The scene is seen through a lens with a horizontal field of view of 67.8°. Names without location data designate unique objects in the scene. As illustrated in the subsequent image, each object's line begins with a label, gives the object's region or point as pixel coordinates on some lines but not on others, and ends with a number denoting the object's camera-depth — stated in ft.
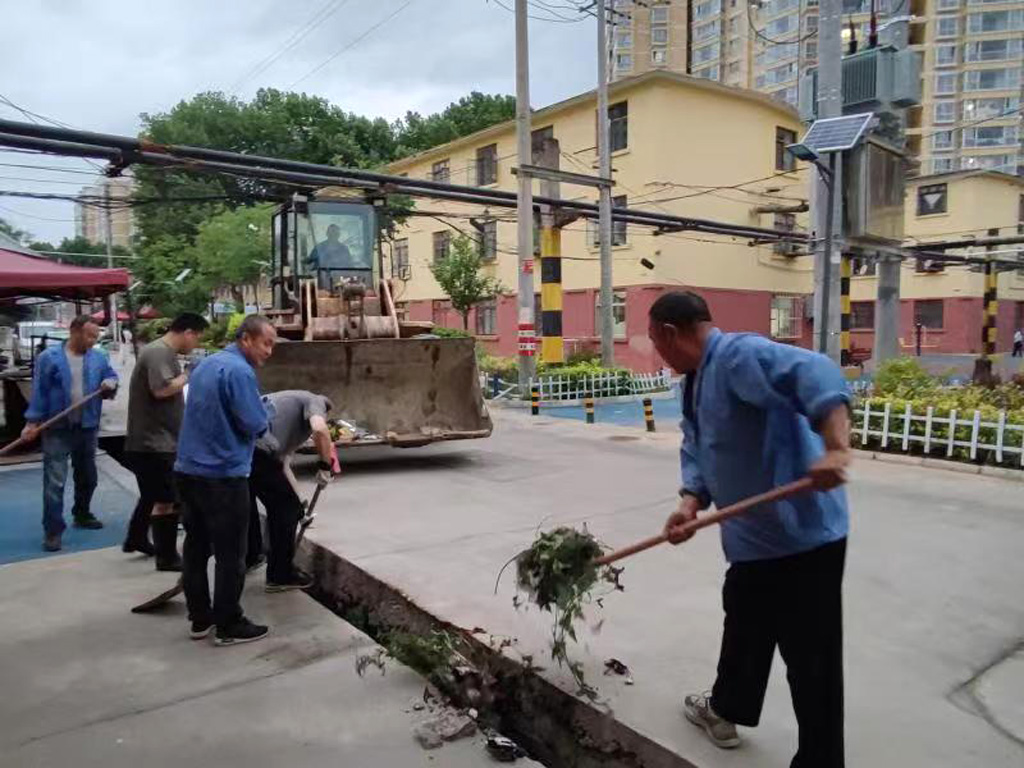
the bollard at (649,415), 37.50
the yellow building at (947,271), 95.09
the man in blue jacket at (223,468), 12.02
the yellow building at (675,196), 73.15
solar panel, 26.14
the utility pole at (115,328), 120.70
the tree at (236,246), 104.94
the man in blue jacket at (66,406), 18.17
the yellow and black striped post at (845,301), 41.70
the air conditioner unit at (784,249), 83.90
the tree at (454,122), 127.34
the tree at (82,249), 183.07
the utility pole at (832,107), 29.25
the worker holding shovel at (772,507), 7.59
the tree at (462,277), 74.84
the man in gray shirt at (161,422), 15.69
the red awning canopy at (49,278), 26.43
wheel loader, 27.43
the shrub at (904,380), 30.68
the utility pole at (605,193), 52.95
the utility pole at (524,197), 47.98
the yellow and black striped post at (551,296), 55.37
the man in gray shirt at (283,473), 14.53
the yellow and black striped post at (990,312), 70.44
